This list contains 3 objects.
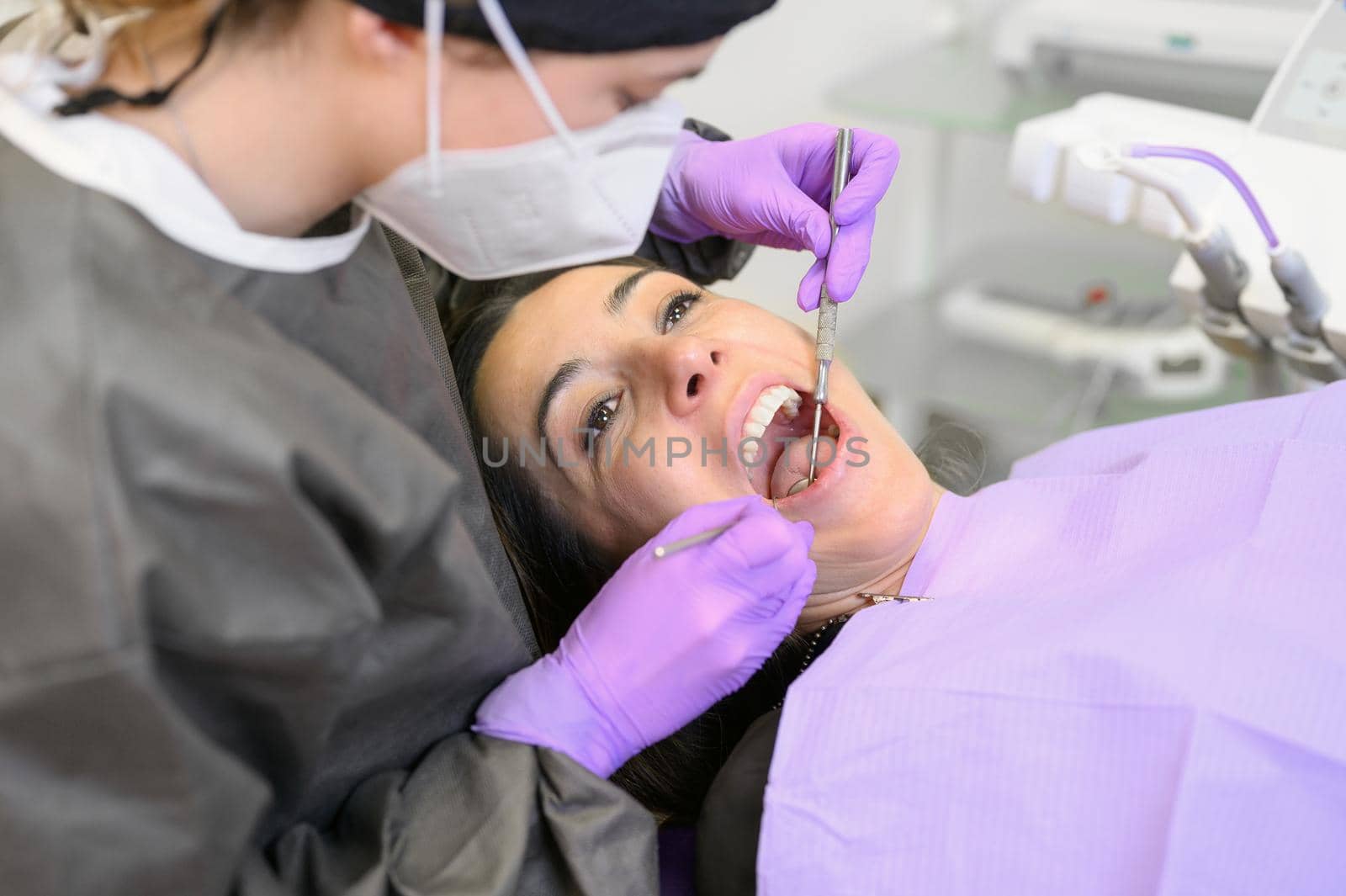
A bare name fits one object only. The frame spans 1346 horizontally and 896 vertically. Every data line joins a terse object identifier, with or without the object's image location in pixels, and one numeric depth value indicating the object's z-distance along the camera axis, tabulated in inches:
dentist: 26.9
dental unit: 52.6
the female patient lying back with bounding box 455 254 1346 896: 34.5
